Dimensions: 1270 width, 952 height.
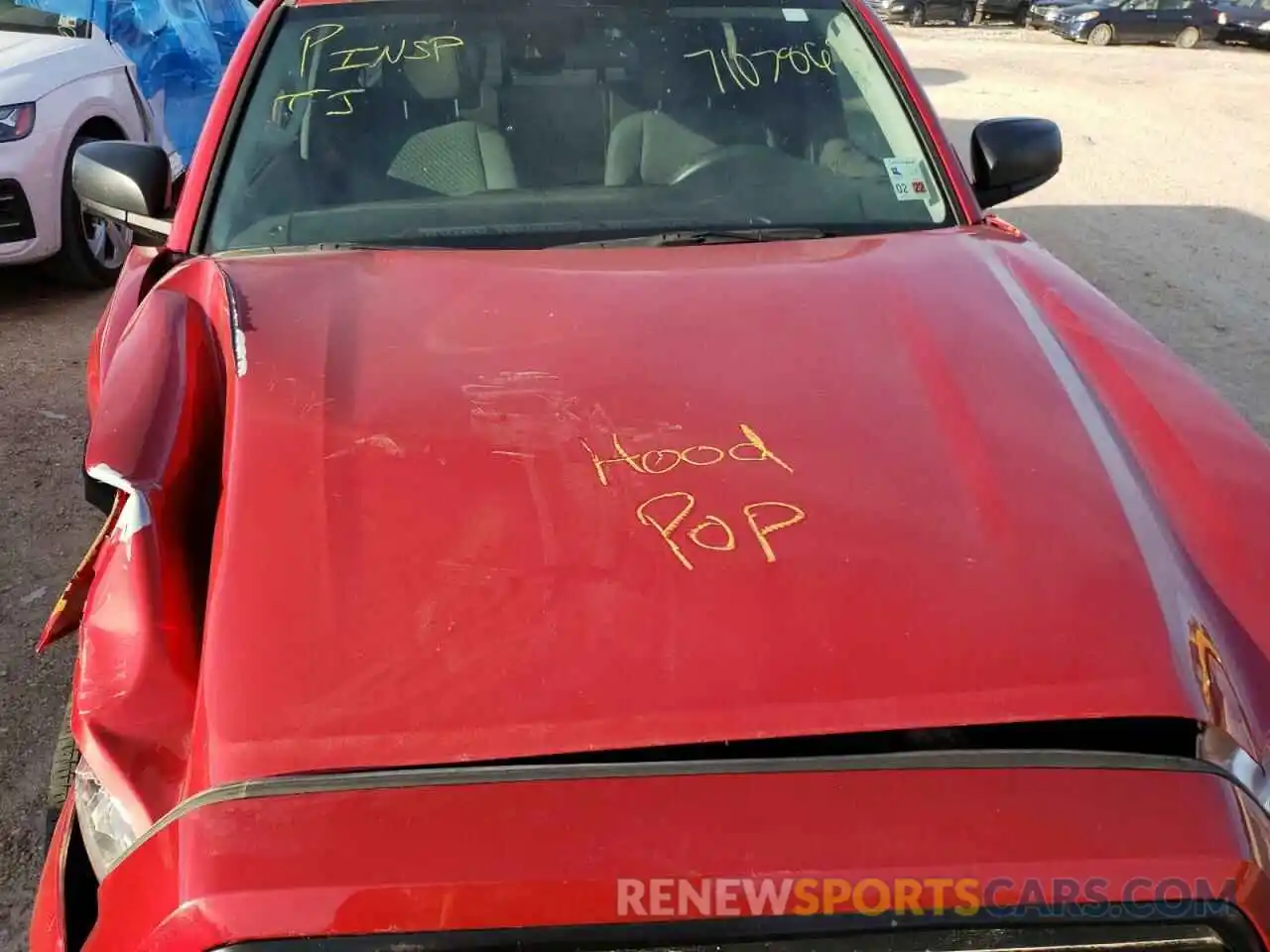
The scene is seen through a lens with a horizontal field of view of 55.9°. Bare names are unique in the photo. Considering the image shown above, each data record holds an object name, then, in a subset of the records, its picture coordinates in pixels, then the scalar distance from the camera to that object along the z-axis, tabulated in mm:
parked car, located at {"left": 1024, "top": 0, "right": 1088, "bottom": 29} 24619
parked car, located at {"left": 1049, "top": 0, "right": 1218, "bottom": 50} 23438
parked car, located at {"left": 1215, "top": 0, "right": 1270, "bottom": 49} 23797
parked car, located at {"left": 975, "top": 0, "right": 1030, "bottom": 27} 27766
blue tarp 7023
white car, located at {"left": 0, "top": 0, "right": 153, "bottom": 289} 5426
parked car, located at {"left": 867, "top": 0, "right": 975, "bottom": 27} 26359
